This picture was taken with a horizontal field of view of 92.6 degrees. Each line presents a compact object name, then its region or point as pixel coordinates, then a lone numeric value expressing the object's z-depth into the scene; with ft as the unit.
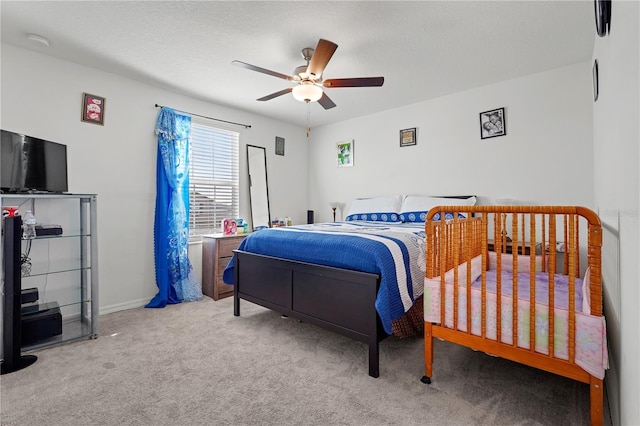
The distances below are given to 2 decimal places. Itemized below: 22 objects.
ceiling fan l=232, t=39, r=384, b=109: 7.73
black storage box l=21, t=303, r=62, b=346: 7.22
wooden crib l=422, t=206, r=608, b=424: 4.31
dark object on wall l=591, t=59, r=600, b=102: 7.63
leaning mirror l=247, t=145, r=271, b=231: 14.55
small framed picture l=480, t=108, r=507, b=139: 11.13
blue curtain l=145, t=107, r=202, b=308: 10.96
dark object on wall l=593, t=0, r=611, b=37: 4.70
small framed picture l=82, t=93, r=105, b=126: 9.61
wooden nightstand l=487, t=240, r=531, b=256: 9.31
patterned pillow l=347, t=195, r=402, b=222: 12.75
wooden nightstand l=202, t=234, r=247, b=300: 11.57
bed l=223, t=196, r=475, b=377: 6.24
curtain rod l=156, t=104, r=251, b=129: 11.52
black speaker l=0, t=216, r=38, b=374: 6.35
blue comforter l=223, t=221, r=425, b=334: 6.23
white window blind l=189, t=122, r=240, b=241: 12.77
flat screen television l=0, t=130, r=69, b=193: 7.28
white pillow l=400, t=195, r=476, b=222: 11.75
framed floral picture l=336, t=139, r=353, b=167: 15.70
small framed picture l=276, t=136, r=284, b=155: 15.83
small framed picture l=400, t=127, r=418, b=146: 13.48
